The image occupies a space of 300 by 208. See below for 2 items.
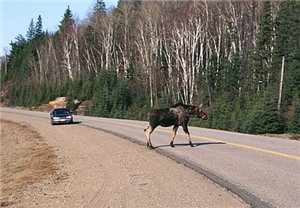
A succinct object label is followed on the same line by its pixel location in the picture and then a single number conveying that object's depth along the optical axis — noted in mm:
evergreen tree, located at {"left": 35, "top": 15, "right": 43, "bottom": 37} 118325
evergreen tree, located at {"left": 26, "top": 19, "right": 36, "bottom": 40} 119188
